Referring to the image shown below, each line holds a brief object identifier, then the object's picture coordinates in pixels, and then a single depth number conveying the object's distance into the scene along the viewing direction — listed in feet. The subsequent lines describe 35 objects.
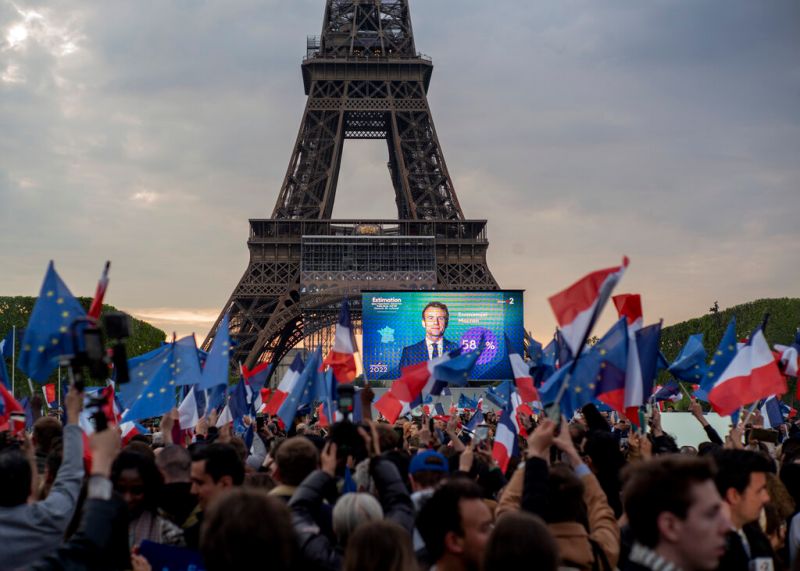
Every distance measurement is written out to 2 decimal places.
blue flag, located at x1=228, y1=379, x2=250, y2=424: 40.24
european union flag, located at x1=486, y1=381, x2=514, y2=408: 48.87
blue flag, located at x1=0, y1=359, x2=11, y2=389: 34.35
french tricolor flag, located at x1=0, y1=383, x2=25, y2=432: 23.79
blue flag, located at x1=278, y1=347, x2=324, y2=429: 32.27
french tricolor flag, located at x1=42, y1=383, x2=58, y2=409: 67.52
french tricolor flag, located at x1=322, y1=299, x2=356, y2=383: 30.60
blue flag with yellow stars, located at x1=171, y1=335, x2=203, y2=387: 34.65
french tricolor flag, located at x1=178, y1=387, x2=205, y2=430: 36.27
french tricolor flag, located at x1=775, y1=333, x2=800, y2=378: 33.27
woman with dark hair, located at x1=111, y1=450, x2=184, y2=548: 13.82
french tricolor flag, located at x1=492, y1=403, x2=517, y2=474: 26.66
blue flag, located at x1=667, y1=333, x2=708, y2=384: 38.52
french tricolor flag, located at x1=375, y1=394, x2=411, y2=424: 36.24
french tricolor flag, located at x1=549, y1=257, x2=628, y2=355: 16.24
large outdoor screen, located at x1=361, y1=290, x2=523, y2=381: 122.62
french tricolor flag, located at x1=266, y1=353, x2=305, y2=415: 39.70
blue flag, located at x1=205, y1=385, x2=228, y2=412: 35.35
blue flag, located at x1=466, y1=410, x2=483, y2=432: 42.34
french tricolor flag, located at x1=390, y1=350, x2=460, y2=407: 34.53
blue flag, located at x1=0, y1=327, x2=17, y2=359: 49.39
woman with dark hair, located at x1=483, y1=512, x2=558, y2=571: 9.13
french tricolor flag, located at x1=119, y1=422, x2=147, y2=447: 34.14
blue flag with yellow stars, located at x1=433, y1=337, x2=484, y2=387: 34.09
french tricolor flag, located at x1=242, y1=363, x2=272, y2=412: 54.09
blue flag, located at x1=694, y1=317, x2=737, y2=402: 30.77
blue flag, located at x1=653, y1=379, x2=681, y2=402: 49.79
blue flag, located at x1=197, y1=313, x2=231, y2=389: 31.63
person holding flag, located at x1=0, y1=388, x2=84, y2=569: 12.32
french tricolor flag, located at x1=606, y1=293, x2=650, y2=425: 22.75
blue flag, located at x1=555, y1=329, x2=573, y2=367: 19.56
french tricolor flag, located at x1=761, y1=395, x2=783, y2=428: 40.57
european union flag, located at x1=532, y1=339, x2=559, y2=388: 41.01
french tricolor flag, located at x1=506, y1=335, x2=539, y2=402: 35.69
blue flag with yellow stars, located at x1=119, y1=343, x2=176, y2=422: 32.08
